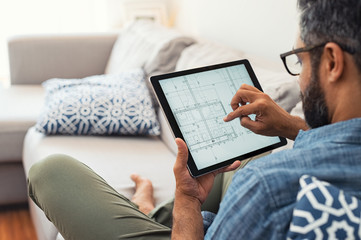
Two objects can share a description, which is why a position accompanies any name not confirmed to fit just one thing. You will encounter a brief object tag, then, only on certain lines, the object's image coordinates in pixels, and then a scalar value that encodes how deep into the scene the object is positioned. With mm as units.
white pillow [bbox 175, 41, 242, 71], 1901
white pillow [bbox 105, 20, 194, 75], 2283
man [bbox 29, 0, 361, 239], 689
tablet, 1023
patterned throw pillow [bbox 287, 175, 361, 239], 672
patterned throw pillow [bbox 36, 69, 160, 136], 1951
